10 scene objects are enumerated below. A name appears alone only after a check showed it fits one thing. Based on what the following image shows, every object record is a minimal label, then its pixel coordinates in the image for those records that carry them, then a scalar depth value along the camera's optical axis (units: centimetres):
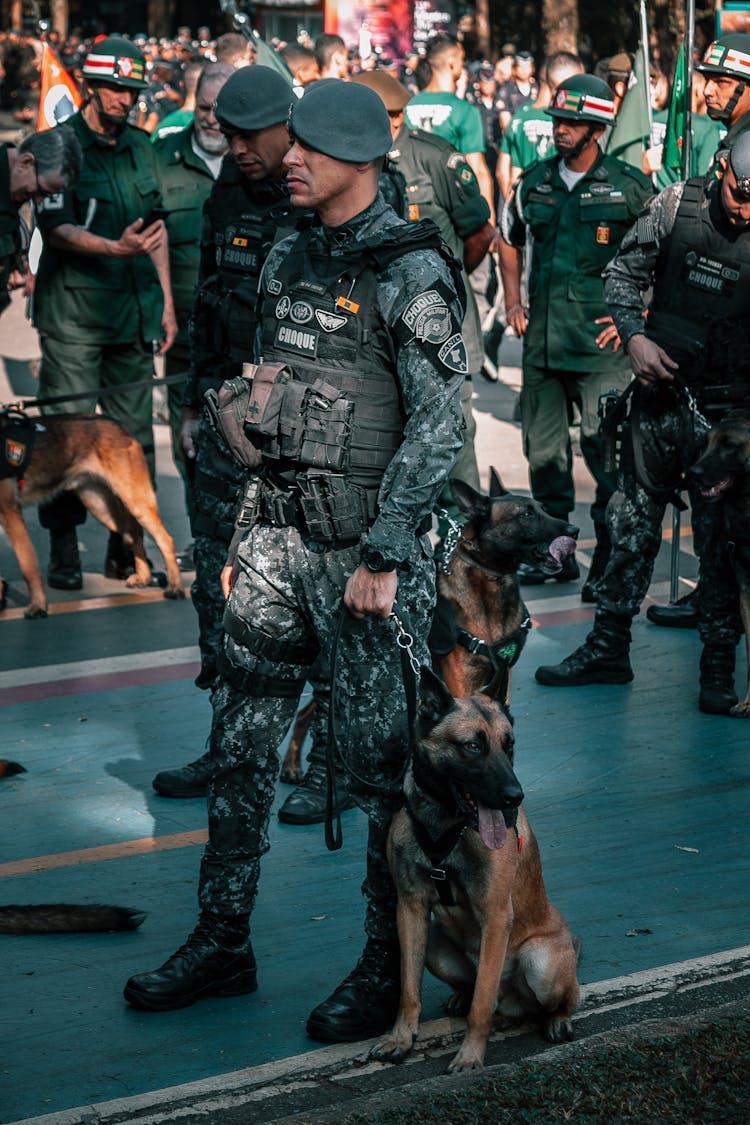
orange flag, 2064
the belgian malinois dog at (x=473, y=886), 693
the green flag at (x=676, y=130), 1835
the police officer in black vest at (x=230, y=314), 958
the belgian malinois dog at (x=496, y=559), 1106
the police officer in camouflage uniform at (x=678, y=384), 1247
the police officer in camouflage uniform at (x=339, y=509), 716
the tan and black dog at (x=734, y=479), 1216
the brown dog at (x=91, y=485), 1497
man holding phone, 1566
